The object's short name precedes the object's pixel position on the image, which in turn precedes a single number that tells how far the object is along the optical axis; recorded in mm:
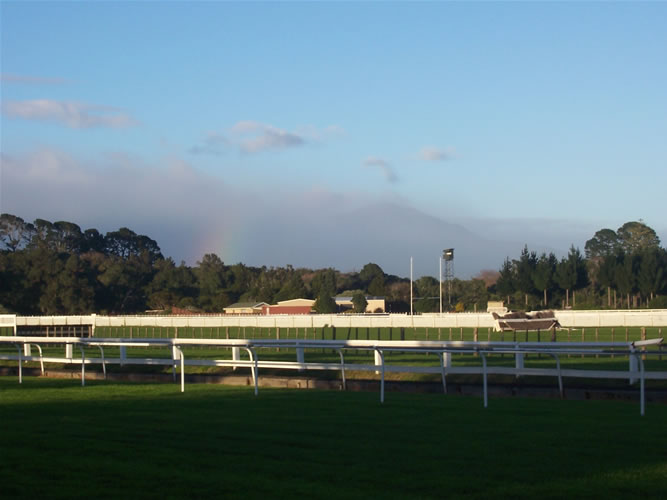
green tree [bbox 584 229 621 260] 171000
